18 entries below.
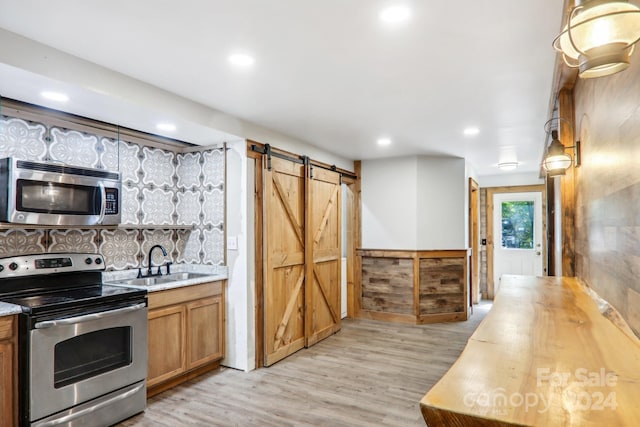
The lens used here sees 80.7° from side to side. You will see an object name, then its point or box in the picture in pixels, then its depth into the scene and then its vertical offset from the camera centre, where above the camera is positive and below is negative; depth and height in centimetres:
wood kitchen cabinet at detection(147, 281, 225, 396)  309 -96
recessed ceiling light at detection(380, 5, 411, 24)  180 +103
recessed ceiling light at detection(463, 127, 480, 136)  397 +100
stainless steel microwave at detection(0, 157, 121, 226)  251 +23
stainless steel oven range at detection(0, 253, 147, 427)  223 -77
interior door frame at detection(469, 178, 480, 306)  619 -30
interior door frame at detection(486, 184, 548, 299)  737 -20
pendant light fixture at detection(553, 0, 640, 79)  89 +48
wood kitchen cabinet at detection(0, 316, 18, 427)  215 -85
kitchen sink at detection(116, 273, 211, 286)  346 -52
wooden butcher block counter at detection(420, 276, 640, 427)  71 -36
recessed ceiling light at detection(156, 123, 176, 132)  315 +84
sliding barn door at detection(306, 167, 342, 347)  452 -38
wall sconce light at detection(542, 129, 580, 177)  226 +40
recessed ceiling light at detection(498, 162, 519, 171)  593 +94
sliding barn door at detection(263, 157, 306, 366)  384 -37
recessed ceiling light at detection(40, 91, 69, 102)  242 +85
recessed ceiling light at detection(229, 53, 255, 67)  229 +103
